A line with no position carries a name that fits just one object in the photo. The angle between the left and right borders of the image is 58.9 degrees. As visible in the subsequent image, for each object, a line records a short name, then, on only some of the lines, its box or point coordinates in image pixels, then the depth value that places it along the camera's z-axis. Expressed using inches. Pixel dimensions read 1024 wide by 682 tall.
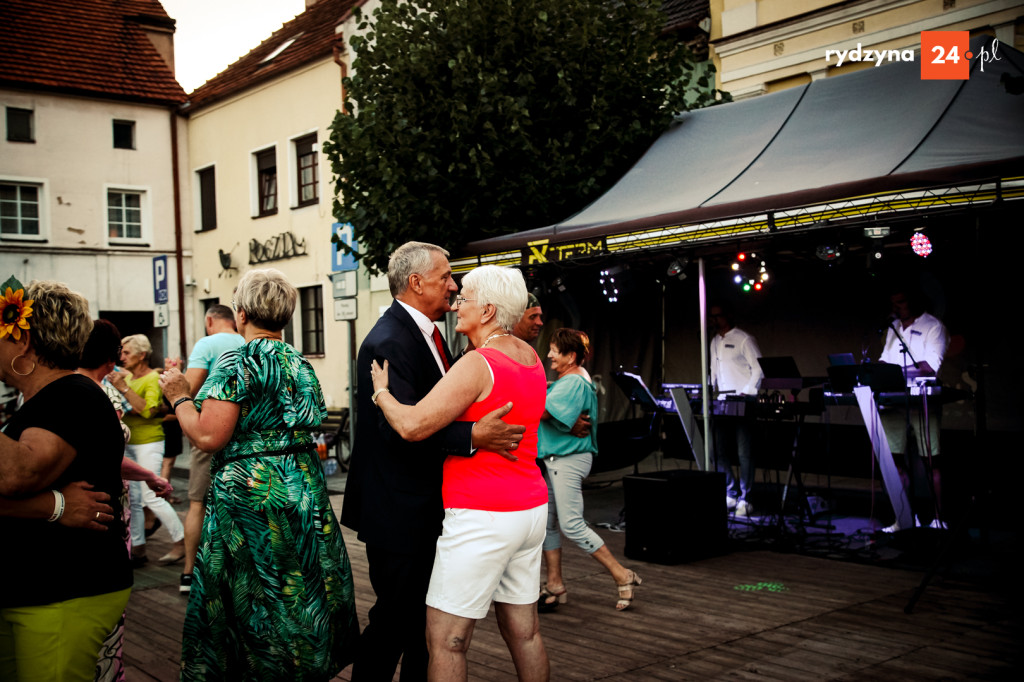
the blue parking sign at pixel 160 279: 500.4
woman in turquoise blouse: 226.2
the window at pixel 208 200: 912.3
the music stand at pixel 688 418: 379.6
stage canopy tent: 270.2
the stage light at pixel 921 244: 268.1
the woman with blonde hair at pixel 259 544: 130.7
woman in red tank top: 122.6
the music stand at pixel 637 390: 357.4
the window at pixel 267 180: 819.4
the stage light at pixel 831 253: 286.0
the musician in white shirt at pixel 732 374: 370.6
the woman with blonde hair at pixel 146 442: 293.4
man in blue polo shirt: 233.3
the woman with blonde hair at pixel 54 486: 107.3
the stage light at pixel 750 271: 321.2
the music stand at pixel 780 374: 322.3
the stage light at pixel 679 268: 328.8
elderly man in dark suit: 132.4
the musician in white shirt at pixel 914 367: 308.0
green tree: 413.4
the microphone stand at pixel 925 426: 299.9
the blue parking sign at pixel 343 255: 423.8
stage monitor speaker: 280.5
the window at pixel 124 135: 913.5
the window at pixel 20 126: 858.8
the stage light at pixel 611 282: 366.3
